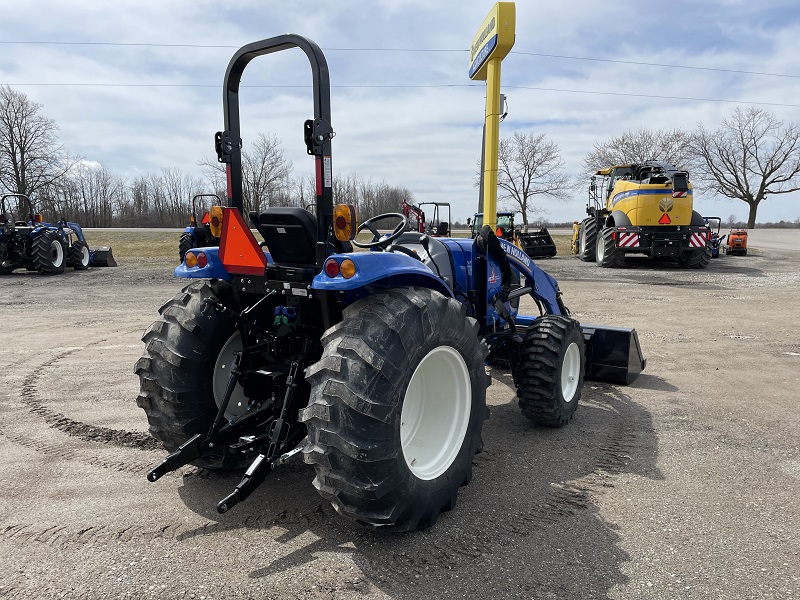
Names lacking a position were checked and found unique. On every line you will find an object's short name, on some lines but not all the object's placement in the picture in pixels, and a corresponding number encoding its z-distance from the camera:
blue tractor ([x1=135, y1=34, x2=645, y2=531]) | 2.65
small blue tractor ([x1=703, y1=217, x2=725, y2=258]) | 21.70
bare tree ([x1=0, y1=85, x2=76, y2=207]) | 38.28
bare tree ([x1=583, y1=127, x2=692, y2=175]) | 35.72
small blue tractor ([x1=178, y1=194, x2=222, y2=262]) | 15.62
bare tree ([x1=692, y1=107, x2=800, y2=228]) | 43.62
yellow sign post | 10.02
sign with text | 9.94
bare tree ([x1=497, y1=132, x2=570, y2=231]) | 36.06
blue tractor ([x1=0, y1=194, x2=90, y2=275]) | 16.12
